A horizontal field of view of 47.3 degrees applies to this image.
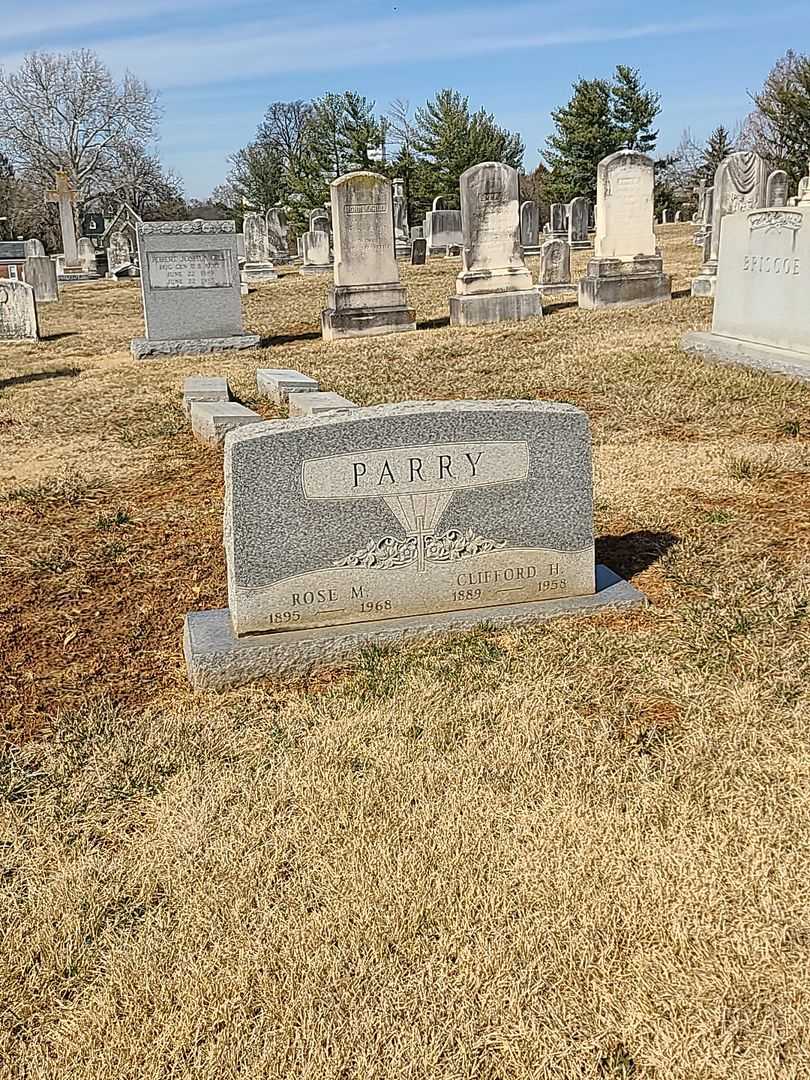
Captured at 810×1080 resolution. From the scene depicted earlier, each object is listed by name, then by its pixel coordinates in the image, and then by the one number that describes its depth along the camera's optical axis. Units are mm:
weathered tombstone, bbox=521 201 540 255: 30469
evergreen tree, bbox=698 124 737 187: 43891
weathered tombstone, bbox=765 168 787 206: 21062
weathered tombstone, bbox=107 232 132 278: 33062
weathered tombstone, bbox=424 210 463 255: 32656
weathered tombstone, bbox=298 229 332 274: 28016
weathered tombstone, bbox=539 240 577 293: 16984
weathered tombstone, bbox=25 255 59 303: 22797
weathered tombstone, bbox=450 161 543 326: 13477
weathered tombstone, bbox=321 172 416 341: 13133
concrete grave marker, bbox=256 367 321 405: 8797
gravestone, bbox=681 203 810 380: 8383
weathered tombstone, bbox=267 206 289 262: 32156
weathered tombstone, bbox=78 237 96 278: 31500
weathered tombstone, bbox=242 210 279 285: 26641
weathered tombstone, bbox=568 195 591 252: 29672
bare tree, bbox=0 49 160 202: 50938
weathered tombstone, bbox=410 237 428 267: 27156
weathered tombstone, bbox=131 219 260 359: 12820
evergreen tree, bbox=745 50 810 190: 38906
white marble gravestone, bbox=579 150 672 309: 13609
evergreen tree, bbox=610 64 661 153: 45844
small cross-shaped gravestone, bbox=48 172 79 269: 31938
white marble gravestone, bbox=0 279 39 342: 15359
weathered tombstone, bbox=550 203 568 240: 33906
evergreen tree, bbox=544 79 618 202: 45562
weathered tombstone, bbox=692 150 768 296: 14500
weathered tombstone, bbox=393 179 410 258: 30391
